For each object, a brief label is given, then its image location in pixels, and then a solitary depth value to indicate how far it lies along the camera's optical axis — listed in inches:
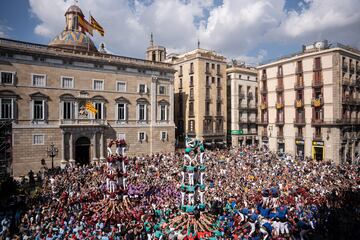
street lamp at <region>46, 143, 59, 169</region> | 1077.1
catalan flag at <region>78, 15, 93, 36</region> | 1242.4
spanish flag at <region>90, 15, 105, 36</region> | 1291.8
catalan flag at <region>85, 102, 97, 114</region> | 1234.0
